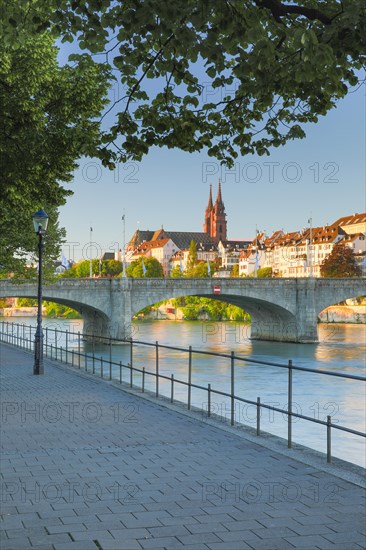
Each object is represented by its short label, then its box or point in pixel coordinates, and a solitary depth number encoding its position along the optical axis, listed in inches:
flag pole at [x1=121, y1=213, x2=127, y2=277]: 2500.7
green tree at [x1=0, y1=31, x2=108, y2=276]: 550.7
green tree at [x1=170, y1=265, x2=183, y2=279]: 5624.0
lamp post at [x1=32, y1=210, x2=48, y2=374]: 751.7
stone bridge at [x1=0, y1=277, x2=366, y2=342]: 2255.2
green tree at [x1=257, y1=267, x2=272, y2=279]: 5565.9
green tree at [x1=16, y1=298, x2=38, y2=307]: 4727.9
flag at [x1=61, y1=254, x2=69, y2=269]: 2206.0
